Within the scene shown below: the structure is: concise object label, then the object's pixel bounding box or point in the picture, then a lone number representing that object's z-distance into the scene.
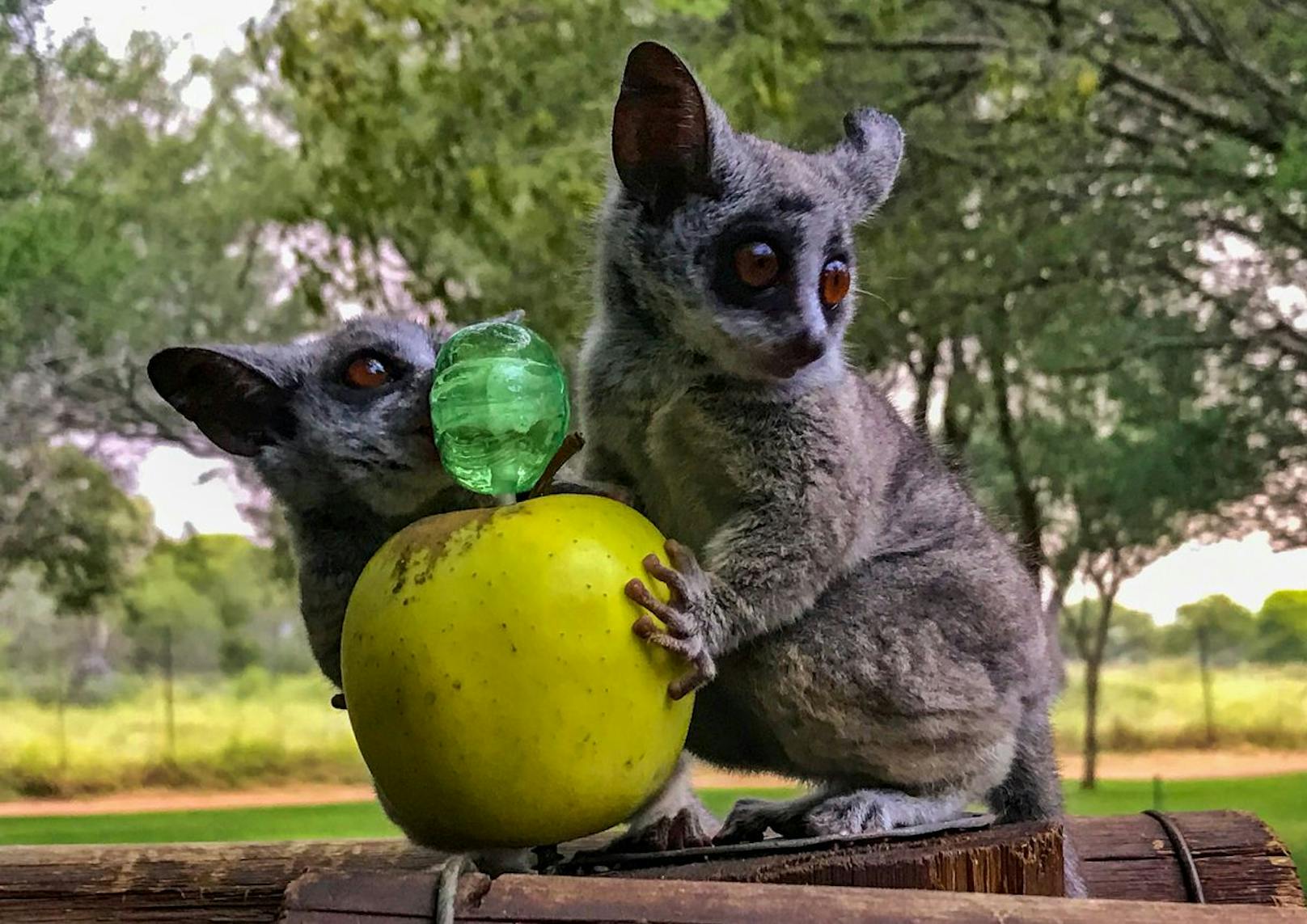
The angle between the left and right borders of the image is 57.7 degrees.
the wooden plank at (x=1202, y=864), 0.40
